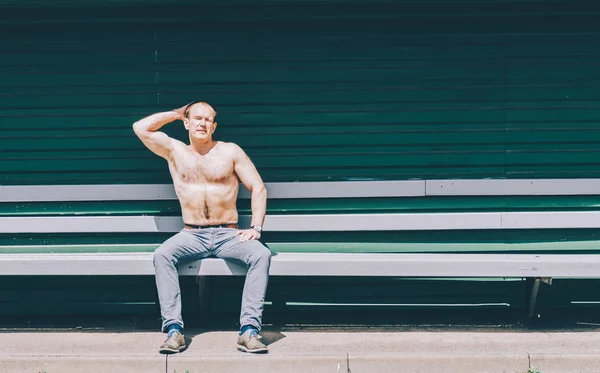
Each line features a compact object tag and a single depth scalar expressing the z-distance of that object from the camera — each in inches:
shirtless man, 200.5
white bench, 218.5
